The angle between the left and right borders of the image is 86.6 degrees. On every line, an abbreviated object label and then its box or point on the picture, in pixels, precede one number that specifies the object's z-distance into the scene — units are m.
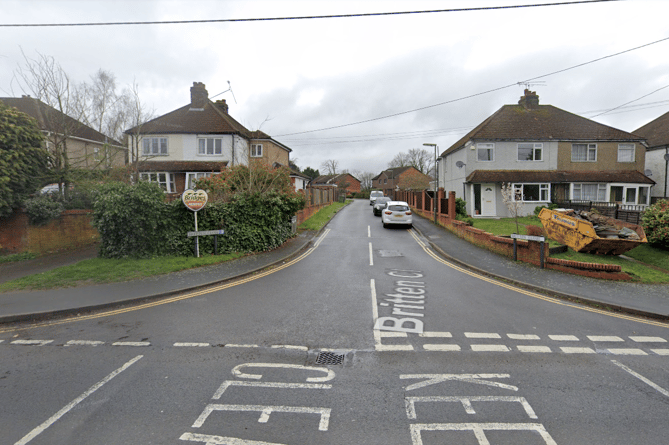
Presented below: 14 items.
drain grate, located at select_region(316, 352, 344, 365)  4.99
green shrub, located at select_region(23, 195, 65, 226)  13.39
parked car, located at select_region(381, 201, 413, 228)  21.25
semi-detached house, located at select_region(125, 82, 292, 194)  27.77
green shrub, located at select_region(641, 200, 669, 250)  12.22
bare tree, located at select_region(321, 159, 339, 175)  102.69
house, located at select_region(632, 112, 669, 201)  27.50
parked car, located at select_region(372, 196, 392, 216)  29.93
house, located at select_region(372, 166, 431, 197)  62.81
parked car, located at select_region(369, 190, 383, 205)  46.74
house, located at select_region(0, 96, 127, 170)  15.06
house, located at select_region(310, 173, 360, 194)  88.06
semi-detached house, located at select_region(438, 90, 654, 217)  25.47
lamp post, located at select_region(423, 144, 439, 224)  22.98
